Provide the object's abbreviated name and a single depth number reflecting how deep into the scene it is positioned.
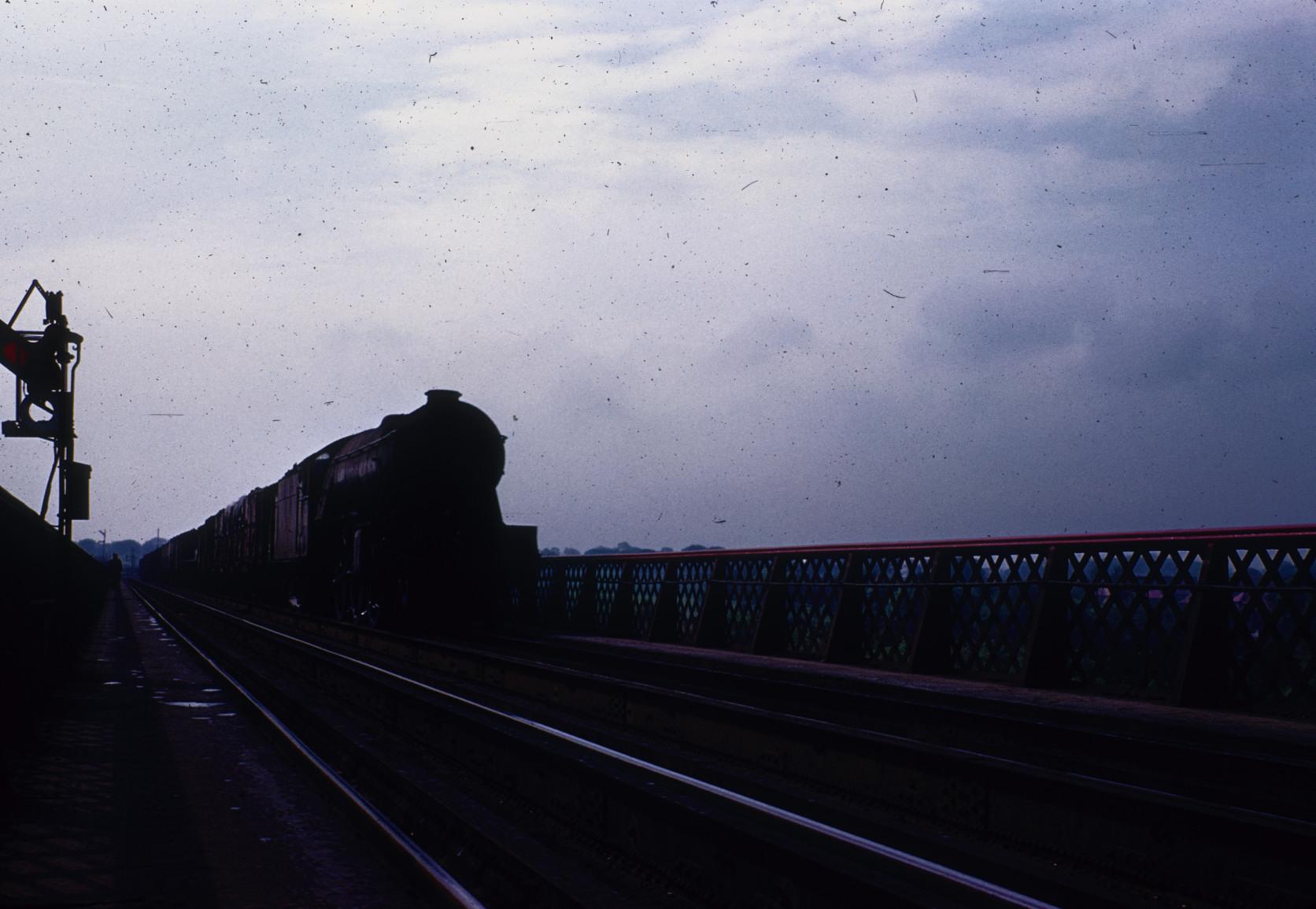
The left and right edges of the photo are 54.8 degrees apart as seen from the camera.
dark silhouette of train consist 22.97
